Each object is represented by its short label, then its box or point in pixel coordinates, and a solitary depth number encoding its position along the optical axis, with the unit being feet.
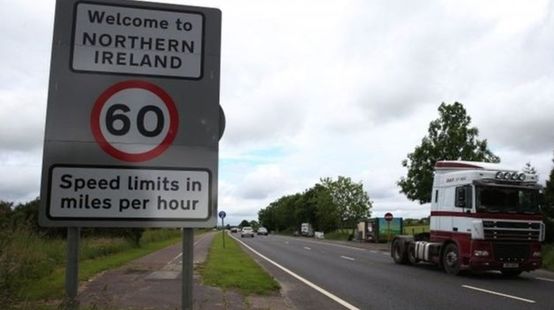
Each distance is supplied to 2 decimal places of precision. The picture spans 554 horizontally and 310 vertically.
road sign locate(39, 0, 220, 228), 11.78
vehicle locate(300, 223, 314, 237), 346.25
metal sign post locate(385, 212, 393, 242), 147.96
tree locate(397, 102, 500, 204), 114.21
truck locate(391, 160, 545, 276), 59.36
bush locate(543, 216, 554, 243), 85.50
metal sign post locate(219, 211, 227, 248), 123.18
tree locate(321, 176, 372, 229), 282.36
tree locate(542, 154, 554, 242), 84.43
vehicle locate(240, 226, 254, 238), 286.66
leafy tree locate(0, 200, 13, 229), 43.19
